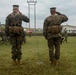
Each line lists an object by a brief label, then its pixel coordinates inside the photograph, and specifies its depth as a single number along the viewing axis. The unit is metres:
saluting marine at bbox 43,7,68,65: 3.96
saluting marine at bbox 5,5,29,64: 3.93
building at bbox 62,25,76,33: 47.17
